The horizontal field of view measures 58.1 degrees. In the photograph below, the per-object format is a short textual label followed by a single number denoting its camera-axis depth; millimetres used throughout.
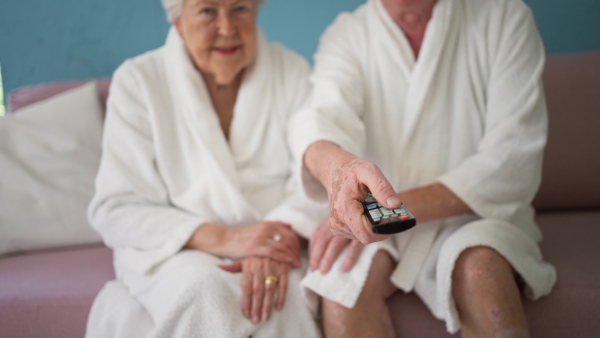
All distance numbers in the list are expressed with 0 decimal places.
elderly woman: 1191
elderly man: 1143
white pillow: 1612
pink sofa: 1185
